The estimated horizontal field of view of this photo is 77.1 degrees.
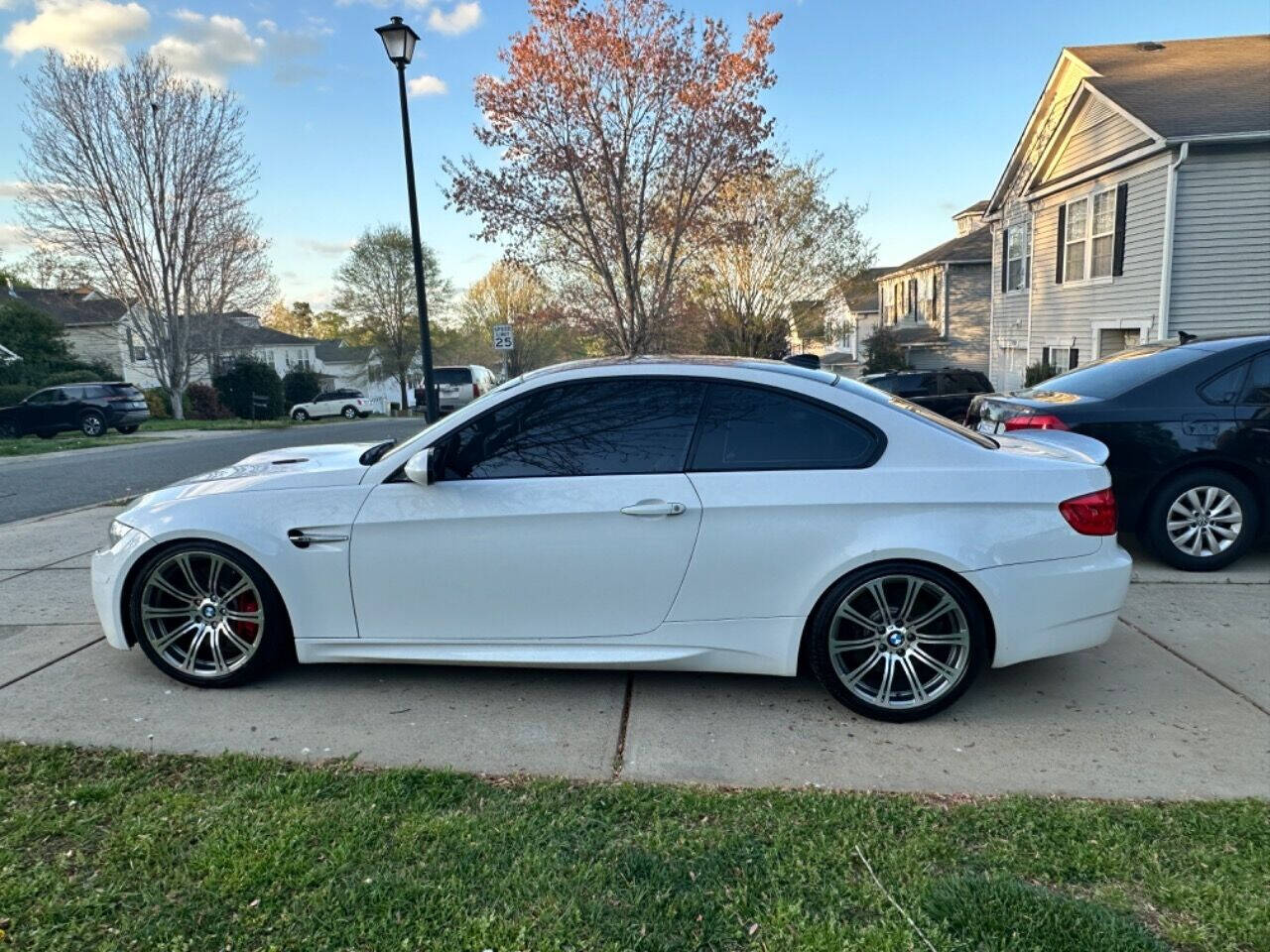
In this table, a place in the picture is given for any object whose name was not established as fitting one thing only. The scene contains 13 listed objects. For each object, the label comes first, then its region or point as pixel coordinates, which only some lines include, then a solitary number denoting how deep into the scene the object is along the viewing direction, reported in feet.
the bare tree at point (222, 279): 98.27
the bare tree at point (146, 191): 87.86
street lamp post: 32.04
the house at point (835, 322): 88.17
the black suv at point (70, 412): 69.77
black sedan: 18.13
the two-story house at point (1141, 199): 42.60
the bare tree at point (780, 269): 79.05
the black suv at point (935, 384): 47.85
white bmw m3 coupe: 11.02
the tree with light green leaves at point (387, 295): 154.61
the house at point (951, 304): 90.99
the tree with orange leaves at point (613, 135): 51.75
